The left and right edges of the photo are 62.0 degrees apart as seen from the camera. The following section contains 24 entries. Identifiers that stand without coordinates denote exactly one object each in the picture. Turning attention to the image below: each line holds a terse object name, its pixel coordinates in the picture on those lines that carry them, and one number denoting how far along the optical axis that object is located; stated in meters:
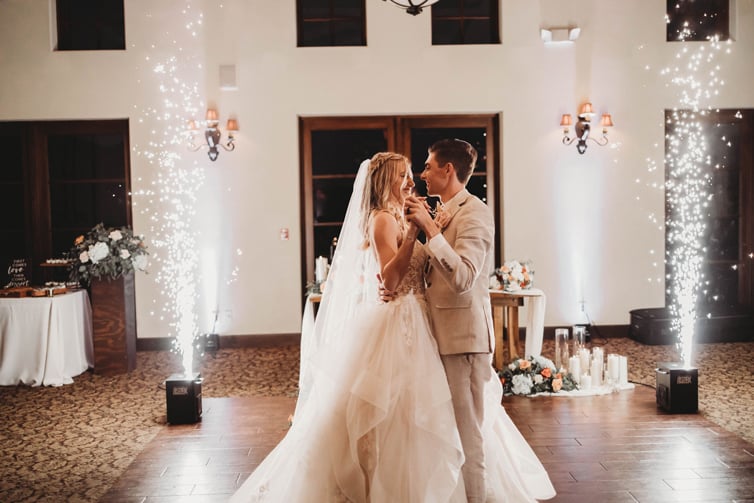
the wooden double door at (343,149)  7.83
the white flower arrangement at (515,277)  5.97
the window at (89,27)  7.71
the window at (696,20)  7.85
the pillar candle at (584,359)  5.68
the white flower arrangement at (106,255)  6.22
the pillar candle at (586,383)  5.52
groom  2.71
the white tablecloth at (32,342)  6.02
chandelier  4.15
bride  2.73
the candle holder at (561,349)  5.63
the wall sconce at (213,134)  7.38
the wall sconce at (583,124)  7.49
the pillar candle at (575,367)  5.61
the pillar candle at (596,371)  5.58
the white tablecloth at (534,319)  5.84
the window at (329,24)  7.75
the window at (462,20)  7.82
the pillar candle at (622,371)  5.54
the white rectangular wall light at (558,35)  7.55
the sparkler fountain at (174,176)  7.54
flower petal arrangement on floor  5.39
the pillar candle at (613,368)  5.52
